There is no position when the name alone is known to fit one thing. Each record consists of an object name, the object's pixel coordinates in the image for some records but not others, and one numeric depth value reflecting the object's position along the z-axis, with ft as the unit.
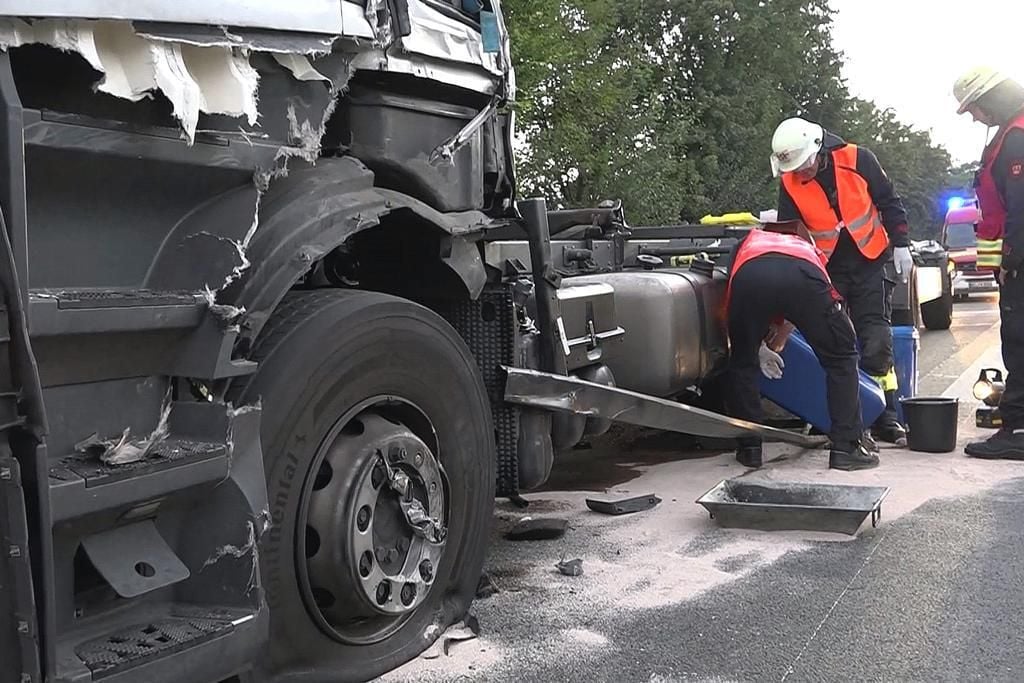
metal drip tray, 13.98
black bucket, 19.44
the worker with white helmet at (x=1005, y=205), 19.22
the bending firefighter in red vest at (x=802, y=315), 18.31
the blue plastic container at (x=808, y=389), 19.61
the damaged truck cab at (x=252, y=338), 6.29
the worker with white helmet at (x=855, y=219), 21.07
